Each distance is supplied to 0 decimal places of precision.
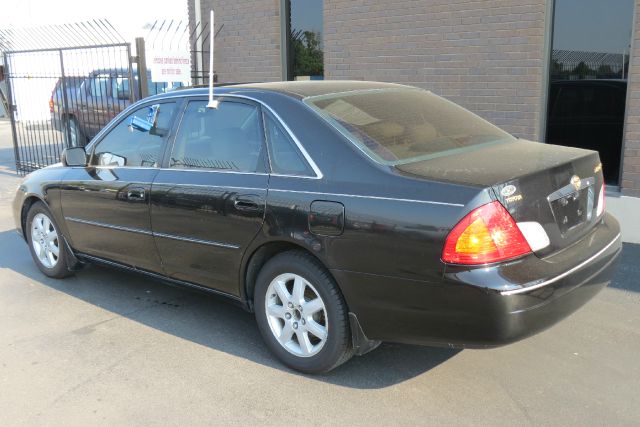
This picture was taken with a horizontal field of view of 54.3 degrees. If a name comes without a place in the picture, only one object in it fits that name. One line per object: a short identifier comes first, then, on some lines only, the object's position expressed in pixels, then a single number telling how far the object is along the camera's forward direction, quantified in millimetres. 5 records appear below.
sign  8750
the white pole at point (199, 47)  10483
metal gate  10375
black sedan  3002
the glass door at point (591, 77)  6488
